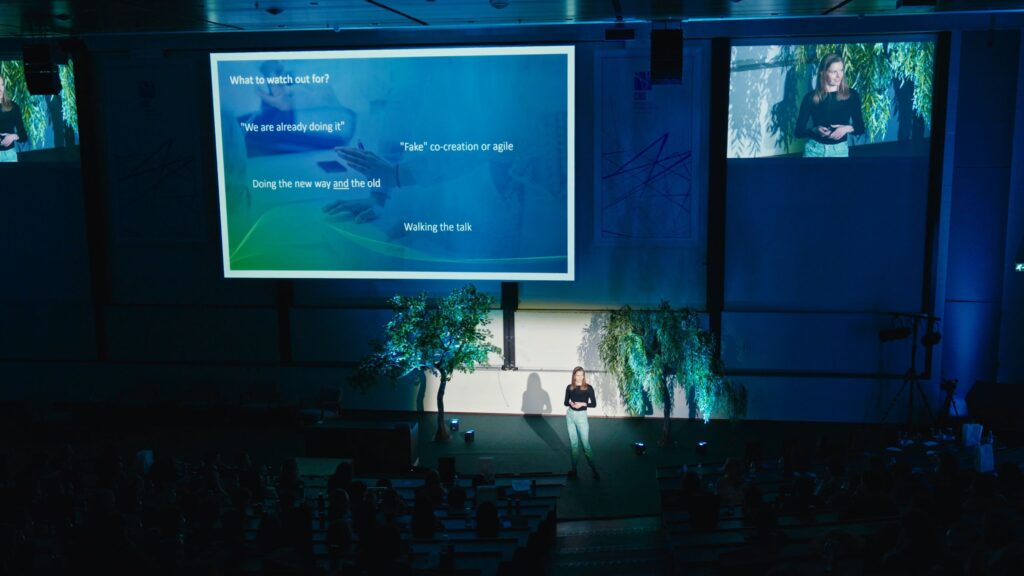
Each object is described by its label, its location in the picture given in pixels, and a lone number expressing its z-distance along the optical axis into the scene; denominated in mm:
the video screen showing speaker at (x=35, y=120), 13883
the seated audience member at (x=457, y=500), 7996
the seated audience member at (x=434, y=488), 8164
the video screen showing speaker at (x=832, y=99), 11898
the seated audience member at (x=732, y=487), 8133
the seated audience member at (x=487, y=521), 7141
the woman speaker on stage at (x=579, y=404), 10244
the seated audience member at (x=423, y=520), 7102
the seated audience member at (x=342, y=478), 8305
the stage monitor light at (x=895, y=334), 11805
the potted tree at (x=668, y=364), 11508
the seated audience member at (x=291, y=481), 8454
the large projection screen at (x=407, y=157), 12211
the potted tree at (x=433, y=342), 11578
